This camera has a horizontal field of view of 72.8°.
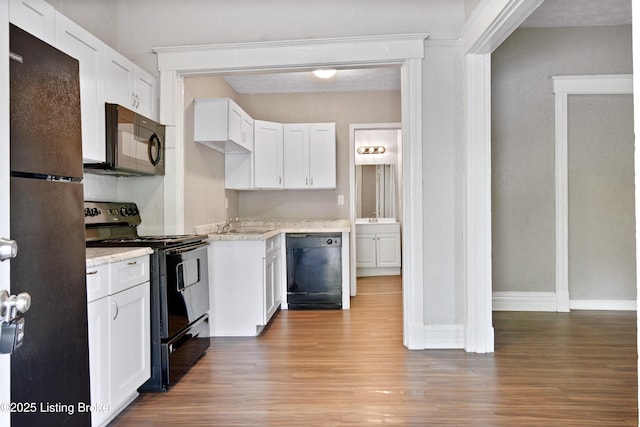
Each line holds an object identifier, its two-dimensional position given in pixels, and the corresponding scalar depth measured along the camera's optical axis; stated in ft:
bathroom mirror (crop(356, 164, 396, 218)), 22.84
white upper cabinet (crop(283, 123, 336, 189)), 16.67
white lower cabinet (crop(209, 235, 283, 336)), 11.51
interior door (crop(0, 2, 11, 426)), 2.88
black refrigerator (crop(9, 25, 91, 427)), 3.70
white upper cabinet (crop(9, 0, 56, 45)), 6.41
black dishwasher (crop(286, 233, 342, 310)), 14.89
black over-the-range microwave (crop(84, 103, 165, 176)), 8.45
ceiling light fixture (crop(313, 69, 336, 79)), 14.22
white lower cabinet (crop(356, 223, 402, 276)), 21.43
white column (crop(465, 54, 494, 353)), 9.86
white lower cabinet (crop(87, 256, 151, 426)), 6.13
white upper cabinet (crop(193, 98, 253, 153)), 12.37
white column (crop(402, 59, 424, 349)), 10.21
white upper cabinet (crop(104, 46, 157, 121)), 8.63
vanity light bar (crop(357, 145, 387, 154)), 22.89
